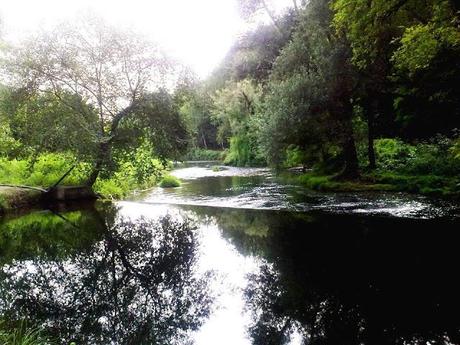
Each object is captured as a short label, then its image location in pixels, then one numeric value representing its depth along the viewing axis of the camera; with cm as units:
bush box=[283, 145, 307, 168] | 2875
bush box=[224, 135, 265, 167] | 4838
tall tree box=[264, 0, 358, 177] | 1919
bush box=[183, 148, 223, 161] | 7816
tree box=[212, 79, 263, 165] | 4415
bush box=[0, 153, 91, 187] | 2125
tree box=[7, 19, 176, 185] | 1920
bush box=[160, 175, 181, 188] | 2902
